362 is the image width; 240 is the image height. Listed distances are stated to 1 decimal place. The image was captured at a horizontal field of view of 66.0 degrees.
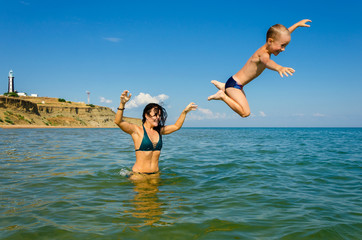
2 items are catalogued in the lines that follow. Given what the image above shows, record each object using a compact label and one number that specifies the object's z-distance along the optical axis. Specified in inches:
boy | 188.4
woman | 269.4
